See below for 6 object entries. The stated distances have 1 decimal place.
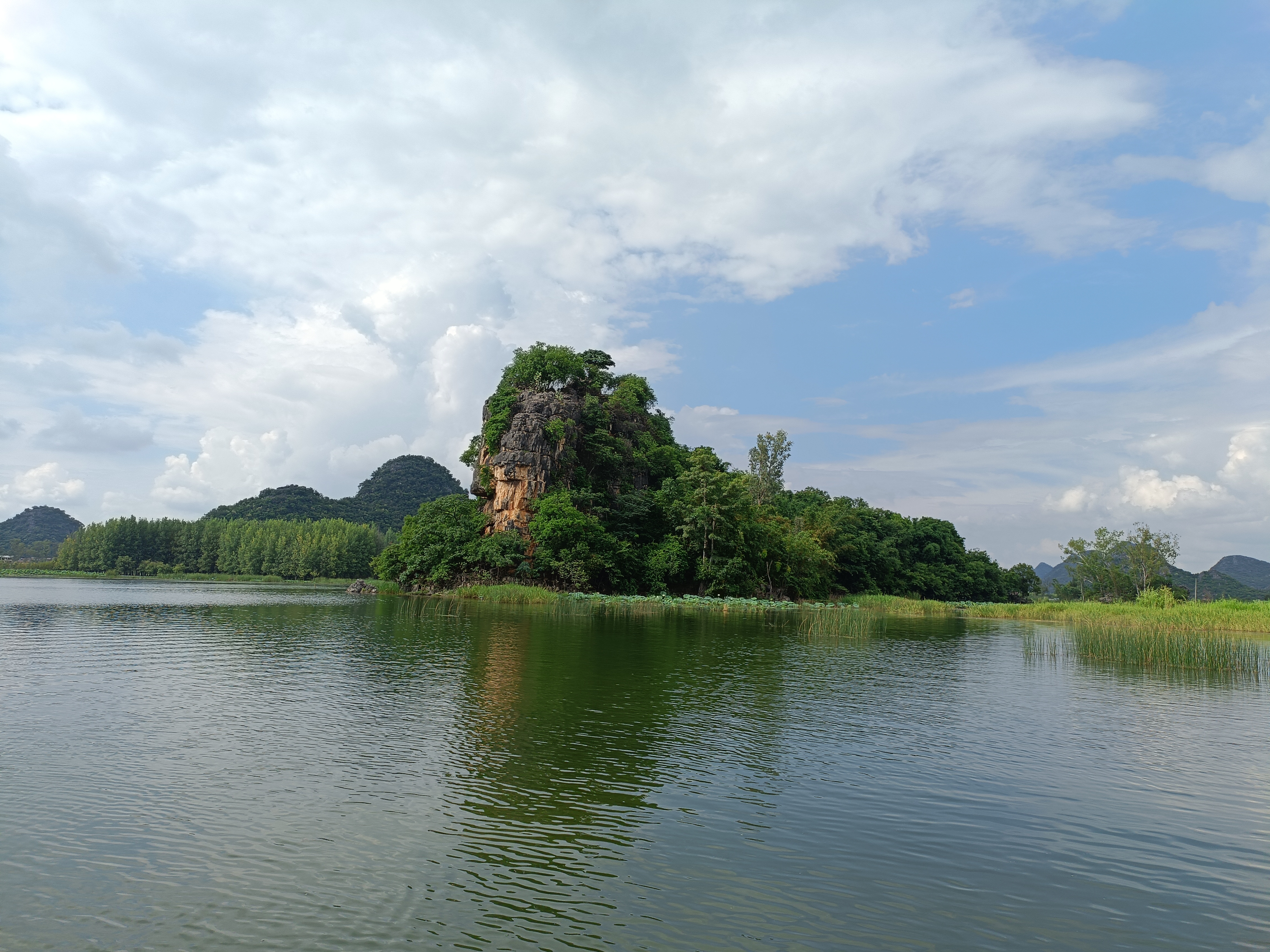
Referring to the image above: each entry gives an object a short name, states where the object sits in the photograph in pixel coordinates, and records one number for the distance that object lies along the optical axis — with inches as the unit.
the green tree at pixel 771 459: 3769.7
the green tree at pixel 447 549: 2785.4
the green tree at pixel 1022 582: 4736.7
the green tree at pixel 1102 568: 3732.8
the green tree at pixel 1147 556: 3540.8
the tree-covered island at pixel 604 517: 2834.6
